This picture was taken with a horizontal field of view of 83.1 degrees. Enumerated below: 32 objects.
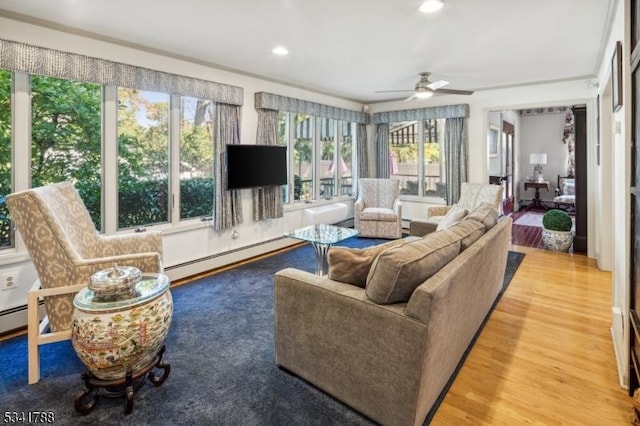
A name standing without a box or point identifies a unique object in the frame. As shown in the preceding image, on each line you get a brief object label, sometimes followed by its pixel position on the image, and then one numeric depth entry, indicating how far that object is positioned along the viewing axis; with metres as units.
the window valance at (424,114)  5.88
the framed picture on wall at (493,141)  7.45
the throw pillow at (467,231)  2.23
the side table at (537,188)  8.94
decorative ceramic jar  1.83
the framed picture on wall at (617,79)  2.20
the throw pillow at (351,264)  1.94
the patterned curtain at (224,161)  4.29
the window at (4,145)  2.84
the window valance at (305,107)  4.79
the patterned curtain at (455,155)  5.96
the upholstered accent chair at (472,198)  5.06
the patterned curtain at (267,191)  4.86
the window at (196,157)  4.17
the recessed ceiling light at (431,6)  2.59
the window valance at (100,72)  2.74
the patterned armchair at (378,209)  5.89
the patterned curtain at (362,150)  6.89
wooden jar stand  1.90
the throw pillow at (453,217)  3.38
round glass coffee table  3.70
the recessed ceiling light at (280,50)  3.64
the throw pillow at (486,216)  2.72
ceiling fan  4.30
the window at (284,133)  5.39
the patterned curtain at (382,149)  6.92
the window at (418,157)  6.53
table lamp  8.78
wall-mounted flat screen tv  4.38
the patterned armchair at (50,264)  2.16
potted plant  4.98
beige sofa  1.60
